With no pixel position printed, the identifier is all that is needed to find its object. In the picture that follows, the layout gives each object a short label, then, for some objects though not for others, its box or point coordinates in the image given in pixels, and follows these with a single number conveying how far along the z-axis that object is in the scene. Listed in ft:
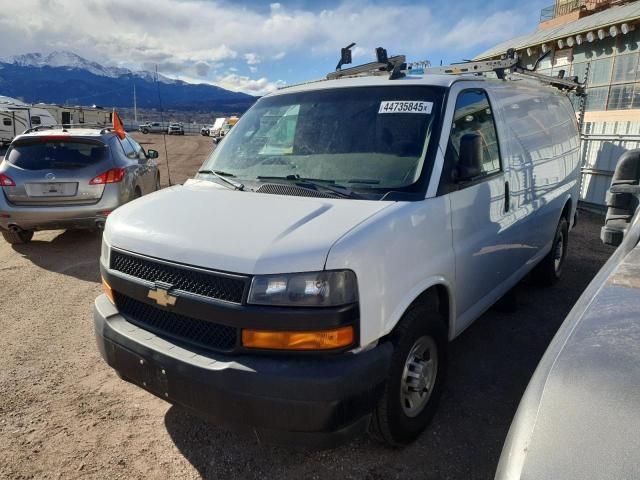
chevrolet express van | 6.85
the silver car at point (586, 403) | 3.20
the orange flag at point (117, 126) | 26.11
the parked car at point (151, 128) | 190.79
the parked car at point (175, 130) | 195.72
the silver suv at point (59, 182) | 21.17
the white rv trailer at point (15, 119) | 88.99
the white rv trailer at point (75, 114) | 122.67
